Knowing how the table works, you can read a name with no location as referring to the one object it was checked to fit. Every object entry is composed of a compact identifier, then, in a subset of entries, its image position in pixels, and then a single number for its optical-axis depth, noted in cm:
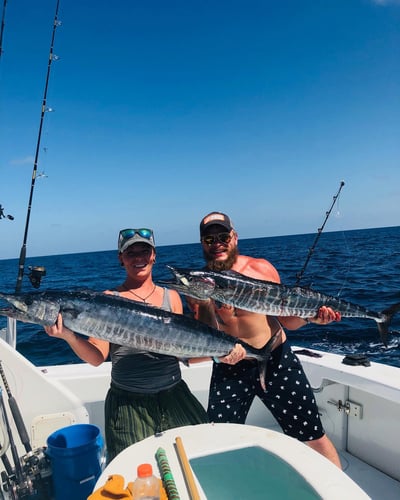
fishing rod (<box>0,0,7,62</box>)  503
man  291
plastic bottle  159
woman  243
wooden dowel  168
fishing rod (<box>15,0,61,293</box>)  416
